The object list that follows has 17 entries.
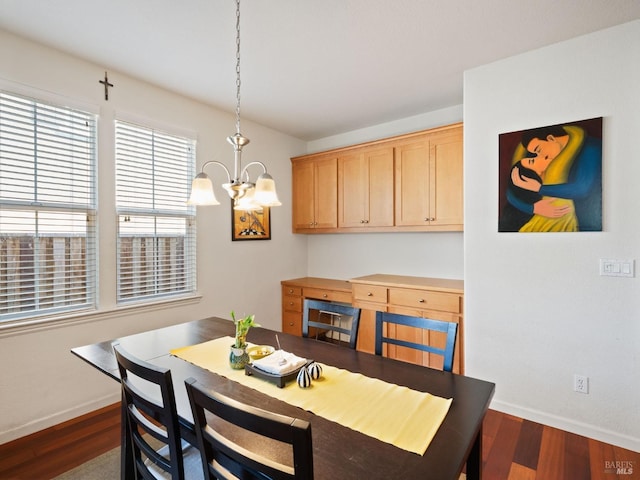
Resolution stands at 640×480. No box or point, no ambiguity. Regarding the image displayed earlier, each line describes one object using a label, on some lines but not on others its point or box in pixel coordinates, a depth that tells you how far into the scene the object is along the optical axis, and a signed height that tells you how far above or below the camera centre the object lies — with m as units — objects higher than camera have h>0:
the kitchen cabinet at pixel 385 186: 3.21 +0.59
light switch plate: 2.16 -0.19
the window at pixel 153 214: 2.85 +0.24
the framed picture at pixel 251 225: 3.75 +0.17
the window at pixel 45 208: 2.27 +0.23
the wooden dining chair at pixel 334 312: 2.00 -0.46
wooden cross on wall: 2.69 +1.24
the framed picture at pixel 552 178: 2.26 +0.43
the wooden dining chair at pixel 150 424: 1.12 -0.69
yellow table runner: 1.12 -0.64
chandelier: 1.70 +0.25
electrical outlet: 2.31 -1.01
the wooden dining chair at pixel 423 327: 1.68 -0.47
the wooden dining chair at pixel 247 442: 0.76 -0.55
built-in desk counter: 3.02 -0.62
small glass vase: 1.63 -0.58
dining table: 0.96 -0.64
